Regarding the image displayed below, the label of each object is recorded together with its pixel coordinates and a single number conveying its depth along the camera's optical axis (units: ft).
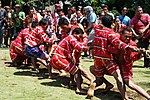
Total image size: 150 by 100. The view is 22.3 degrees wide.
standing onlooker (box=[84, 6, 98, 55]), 38.52
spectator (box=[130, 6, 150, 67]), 35.09
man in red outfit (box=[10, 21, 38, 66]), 32.83
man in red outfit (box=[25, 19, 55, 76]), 29.96
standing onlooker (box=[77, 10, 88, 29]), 40.81
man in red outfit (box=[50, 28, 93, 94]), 24.89
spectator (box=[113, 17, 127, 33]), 38.24
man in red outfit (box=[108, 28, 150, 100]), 22.70
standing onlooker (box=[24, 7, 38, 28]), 35.42
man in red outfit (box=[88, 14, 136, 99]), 22.35
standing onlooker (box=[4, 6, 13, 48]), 49.62
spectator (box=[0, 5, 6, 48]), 48.70
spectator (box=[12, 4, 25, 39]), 46.82
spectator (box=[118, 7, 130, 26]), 39.09
